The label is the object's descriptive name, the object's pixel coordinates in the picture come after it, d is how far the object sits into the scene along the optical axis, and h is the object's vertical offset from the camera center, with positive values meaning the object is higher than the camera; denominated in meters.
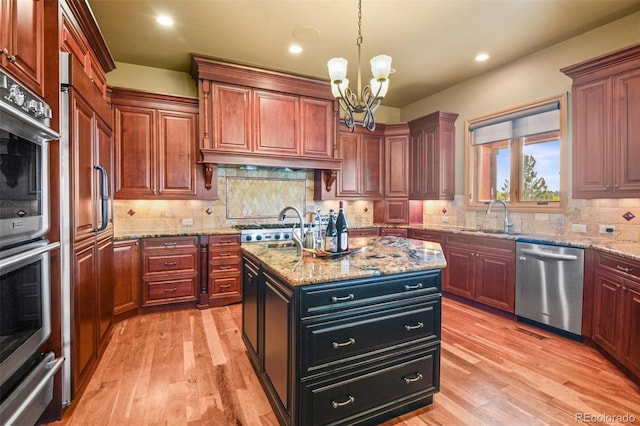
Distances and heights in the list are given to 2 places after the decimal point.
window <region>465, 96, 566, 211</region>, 3.54 +0.66
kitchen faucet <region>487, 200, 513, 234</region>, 3.90 -0.09
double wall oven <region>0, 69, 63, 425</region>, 1.27 -0.20
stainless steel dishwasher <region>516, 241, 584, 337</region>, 2.85 -0.74
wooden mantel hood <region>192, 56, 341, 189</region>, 3.81 +1.20
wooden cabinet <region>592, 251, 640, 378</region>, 2.22 -0.77
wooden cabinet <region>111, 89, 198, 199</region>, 3.66 +0.78
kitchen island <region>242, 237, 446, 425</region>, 1.56 -0.68
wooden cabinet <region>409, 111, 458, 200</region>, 4.63 +0.81
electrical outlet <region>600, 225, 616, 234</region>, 3.03 -0.20
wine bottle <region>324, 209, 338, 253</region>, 2.11 -0.19
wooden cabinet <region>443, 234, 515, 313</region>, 3.41 -0.71
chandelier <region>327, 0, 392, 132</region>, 2.23 +0.91
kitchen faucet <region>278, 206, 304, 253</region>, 2.11 -0.20
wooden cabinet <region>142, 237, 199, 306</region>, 3.57 -0.70
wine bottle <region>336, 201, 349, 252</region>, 2.10 -0.14
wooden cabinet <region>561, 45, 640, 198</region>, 2.62 +0.74
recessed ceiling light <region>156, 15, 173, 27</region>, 2.99 +1.84
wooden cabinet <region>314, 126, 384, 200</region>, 4.98 +0.67
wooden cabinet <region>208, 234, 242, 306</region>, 3.81 -0.74
